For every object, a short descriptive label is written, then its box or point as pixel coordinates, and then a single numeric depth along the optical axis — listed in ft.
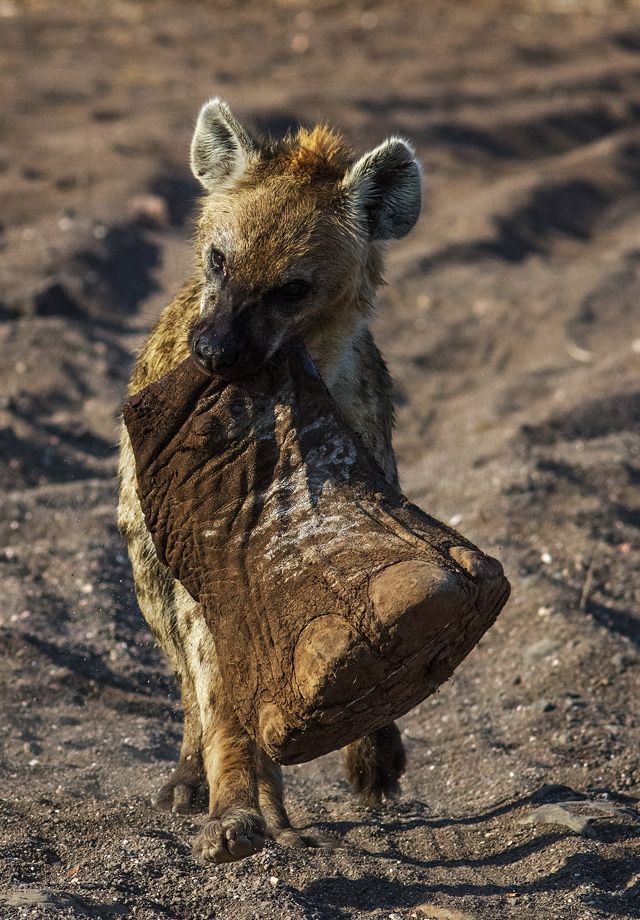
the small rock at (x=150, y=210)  68.38
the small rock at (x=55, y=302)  56.34
